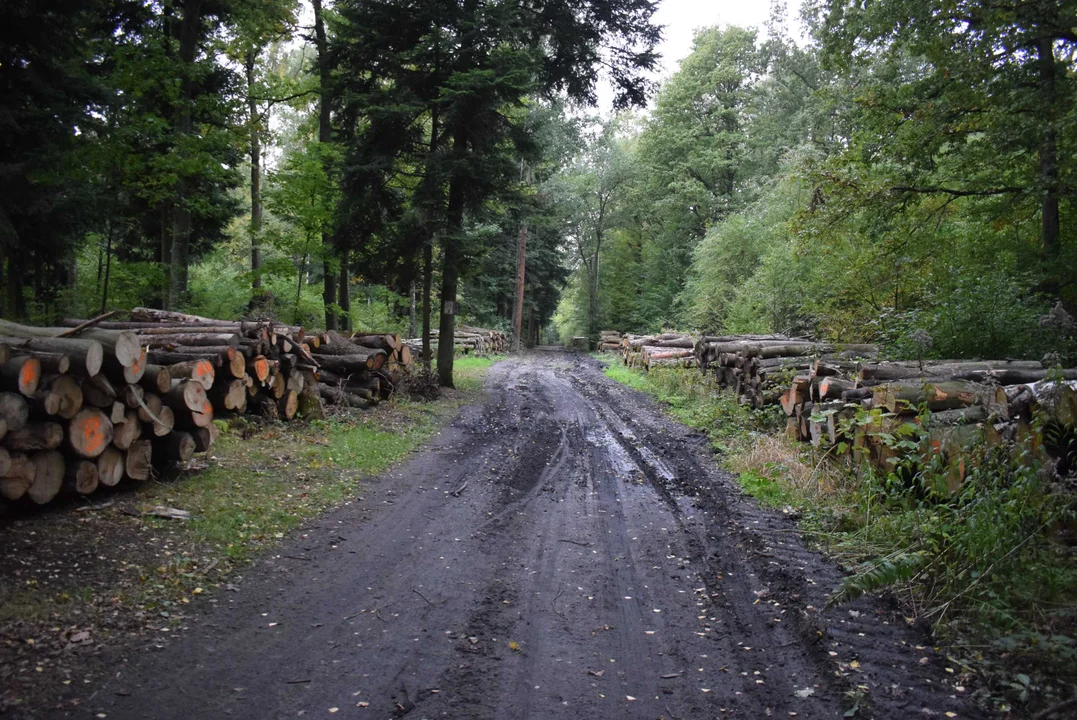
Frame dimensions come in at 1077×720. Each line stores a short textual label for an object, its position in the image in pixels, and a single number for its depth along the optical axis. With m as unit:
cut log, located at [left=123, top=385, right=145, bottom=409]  6.12
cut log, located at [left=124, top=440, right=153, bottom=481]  6.15
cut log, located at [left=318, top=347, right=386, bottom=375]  12.28
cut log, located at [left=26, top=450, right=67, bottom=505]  5.22
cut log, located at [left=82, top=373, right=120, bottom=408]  5.75
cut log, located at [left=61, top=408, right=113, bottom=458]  5.54
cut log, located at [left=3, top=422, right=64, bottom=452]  5.04
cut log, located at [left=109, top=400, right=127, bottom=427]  5.98
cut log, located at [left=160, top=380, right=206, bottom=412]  6.71
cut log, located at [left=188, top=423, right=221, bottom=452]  6.95
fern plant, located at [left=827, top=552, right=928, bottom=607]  4.25
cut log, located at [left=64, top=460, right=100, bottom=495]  5.50
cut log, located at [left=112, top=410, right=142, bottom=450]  6.02
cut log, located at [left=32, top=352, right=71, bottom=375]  5.43
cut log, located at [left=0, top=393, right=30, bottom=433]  4.95
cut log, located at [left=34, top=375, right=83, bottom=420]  5.29
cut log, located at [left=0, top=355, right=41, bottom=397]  5.13
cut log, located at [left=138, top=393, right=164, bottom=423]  6.29
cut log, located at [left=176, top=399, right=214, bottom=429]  6.85
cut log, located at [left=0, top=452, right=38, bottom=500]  4.95
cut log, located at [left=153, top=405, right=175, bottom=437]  6.46
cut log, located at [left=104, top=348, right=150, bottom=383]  5.97
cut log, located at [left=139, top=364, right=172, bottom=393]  6.45
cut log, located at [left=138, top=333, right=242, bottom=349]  8.77
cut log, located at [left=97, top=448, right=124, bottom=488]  5.83
